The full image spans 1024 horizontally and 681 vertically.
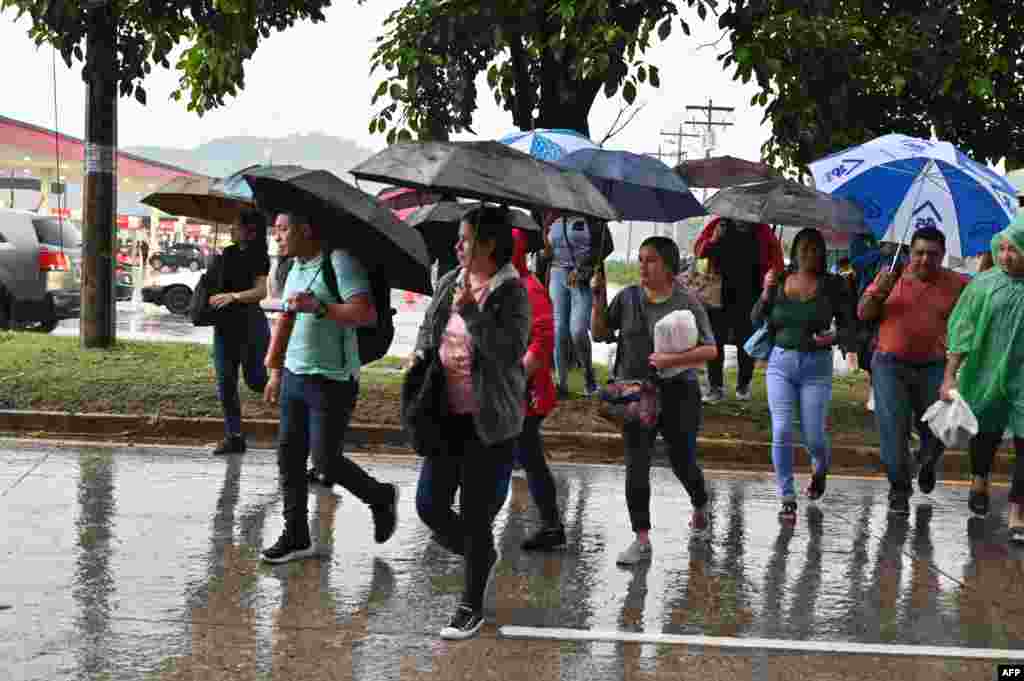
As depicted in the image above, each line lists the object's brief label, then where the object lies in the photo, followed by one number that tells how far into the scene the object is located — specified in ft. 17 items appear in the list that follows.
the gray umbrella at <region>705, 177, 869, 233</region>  26.61
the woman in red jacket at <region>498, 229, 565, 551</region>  22.74
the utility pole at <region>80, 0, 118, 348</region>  43.91
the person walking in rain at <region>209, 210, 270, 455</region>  31.35
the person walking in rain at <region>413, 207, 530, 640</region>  18.20
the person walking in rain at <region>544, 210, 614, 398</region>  40.60
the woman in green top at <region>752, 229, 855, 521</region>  27.53
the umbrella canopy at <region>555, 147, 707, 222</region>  29.81
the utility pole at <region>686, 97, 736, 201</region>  237.45
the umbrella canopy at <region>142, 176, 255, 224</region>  36.17
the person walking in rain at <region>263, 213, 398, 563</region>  21.25
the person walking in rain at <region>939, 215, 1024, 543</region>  26.27
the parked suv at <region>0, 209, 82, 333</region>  60.90
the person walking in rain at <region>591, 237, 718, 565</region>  23.15
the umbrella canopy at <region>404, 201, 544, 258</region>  30.71
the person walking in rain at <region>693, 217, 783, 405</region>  42.91
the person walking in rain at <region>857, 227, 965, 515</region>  28.07
